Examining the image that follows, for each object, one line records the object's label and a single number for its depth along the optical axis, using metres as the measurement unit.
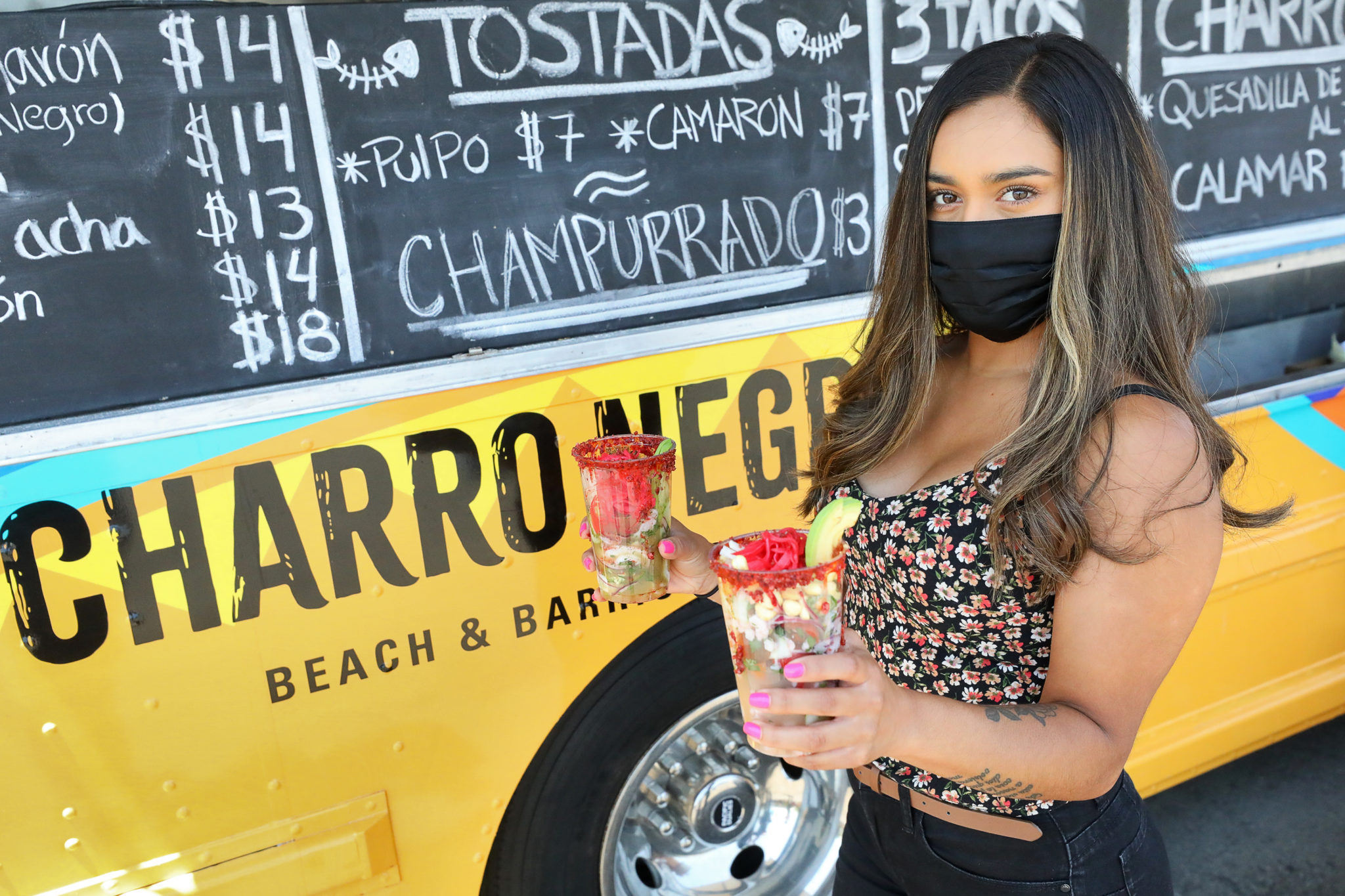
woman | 1.29
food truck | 1.81
